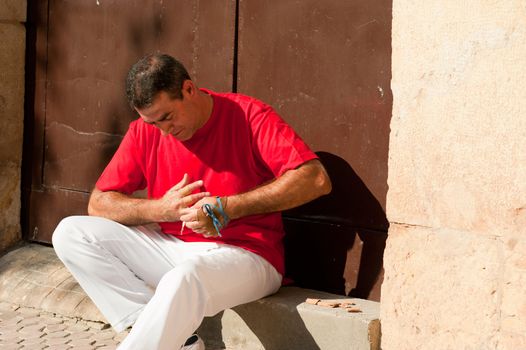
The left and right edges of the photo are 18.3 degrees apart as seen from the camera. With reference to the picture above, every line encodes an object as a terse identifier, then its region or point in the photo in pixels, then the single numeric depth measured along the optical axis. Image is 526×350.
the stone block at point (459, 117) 5.77
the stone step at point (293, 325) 6.95
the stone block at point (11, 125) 10.18
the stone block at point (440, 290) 6.00
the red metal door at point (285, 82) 7.61
